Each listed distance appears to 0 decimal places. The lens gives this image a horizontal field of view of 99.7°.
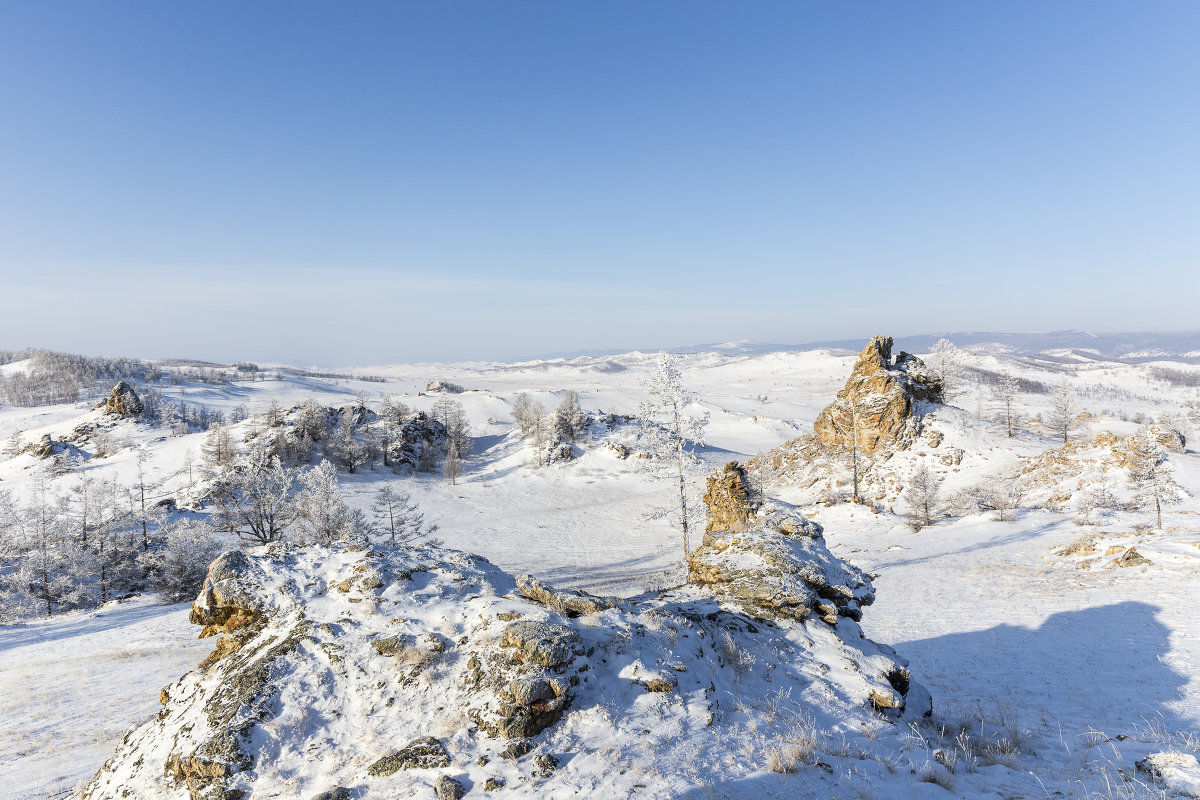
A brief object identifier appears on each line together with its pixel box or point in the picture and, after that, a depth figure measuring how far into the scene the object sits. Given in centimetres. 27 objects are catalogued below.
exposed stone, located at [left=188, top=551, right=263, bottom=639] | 748
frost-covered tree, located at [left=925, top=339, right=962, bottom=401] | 5173
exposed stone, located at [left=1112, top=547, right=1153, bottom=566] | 1783
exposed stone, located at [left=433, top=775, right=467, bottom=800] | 473
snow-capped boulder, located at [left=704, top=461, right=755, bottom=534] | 2450
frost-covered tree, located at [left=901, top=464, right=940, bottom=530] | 3128
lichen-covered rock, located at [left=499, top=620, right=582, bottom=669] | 604
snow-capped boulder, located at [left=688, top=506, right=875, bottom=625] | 920
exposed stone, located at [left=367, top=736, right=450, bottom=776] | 511
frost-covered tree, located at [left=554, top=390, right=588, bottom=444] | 6694
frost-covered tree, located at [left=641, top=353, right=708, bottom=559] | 2402
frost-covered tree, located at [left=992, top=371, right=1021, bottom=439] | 4475
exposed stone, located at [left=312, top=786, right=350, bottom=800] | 481
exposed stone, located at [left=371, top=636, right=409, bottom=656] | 641
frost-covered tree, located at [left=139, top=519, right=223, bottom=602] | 2609
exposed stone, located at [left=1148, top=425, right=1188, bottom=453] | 3553
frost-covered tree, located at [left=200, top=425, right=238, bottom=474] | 5475
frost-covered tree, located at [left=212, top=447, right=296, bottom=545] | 2761
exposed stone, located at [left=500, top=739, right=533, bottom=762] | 520
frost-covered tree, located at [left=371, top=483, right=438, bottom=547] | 3188
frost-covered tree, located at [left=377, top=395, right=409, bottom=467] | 6475
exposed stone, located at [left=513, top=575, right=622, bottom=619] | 764
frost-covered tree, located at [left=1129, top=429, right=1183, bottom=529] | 2352
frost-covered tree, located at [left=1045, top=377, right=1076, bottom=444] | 4497
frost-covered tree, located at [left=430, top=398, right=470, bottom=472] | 6406
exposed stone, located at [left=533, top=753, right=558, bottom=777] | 499
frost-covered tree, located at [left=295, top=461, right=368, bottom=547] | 2577
